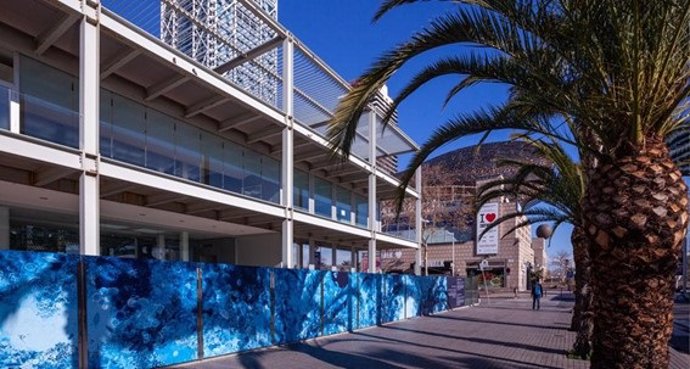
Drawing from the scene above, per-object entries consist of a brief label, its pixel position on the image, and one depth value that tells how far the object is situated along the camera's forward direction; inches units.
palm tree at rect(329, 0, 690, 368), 213.8
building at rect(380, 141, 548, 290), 1730.3
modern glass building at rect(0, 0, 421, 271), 466.3
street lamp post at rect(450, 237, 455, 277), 2187.5
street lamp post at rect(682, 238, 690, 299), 1255.8
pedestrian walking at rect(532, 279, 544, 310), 1149.1
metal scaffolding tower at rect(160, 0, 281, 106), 738.2
